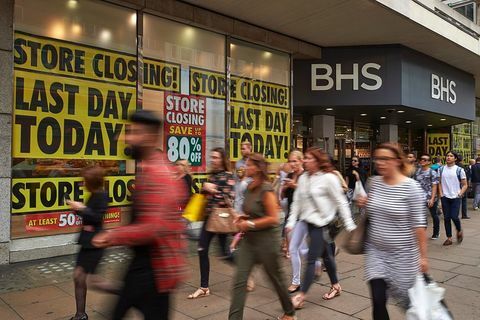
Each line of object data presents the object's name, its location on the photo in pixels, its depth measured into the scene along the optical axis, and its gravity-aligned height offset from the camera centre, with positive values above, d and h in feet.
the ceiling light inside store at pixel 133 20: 28.58 +9.37
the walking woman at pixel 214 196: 15.74 -1.22
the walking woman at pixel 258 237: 12.70 -2.25
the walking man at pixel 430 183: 28.09 -1.37
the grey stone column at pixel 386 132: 59.21 +4.09
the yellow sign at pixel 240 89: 32.51 +6.03
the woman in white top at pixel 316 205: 15.05 -1.50
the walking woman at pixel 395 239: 10.58 -1.88
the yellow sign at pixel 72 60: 23.61 +6.01
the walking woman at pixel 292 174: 20.49 -0.57
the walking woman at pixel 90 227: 13.11 -1.97
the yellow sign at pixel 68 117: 23.36 +2.61
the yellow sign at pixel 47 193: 22.97 -1.71
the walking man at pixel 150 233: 7.84 -1.29
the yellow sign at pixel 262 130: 35.27 +2.79
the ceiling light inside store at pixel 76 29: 25.71 +7.89
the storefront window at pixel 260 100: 35.47 +5.34
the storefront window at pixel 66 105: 23.34 +3.32
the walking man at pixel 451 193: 27.48 -1.94
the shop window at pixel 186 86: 29.78 +5.52
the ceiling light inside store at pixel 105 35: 27.07 +7.93
